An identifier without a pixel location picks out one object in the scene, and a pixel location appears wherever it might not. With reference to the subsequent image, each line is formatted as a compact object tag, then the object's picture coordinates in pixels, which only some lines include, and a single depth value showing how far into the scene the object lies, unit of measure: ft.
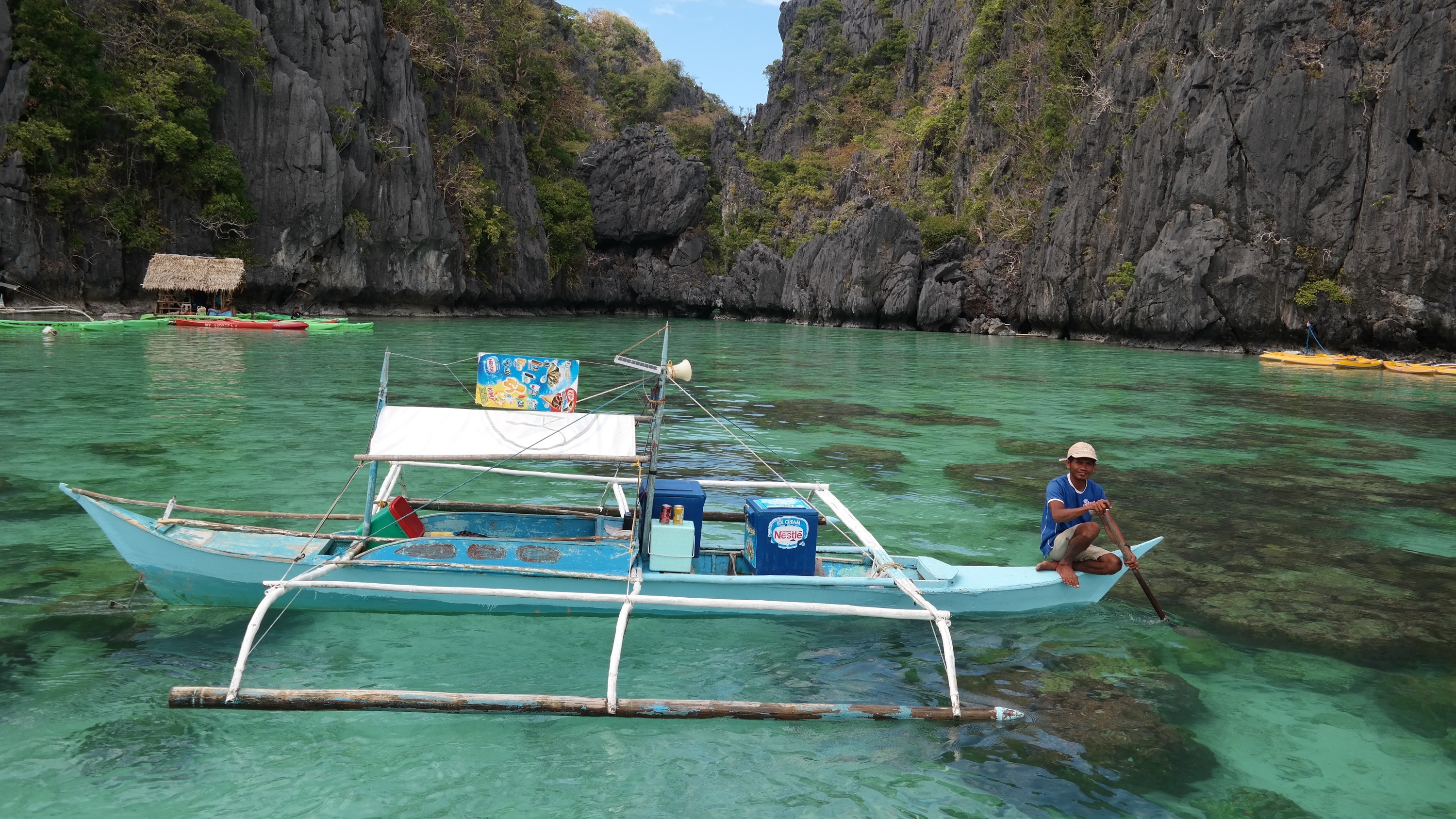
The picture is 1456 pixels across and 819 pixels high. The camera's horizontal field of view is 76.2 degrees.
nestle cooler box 25.02
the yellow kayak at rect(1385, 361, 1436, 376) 108.06
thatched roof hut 121.60
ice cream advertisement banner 26.66
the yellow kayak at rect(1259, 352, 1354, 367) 119.85
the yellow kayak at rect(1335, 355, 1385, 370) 115.03
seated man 25.23
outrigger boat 22.82
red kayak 118.42
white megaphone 24.63
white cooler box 24.57
